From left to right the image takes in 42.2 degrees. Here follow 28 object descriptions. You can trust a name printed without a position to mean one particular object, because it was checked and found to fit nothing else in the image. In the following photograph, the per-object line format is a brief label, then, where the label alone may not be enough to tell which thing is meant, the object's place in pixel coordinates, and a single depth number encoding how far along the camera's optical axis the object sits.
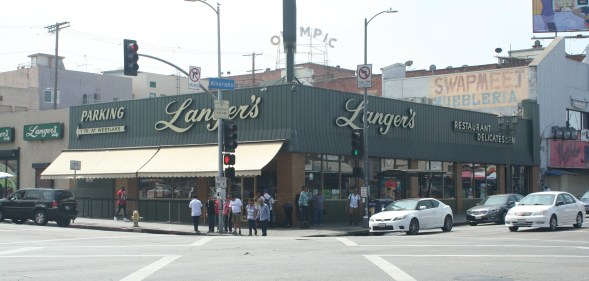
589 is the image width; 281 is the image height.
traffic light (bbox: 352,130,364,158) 31.83
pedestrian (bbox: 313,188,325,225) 33.41
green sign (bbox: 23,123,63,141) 43.72
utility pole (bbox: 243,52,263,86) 81.38
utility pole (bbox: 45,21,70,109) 59.06
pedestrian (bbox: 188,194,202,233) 31.07
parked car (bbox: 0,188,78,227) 34.38
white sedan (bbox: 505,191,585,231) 27.77
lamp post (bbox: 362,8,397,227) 32.50
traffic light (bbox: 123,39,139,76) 25.45
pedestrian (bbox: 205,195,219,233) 30.81
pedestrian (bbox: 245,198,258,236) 29.31
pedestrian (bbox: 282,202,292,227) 32.31
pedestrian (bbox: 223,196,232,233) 30.56
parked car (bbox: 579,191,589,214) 42.56
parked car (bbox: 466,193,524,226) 34.25
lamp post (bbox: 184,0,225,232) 30.38
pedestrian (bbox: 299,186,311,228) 31.83
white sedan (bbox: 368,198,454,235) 27.94
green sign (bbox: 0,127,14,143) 46.81
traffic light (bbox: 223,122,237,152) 29.47
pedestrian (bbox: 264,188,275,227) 31.67
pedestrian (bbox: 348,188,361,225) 34.12
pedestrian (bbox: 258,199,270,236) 29.00
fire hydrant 32.97
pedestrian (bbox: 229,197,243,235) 29.92
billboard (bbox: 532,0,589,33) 58.75
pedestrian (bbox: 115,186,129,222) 36.94
